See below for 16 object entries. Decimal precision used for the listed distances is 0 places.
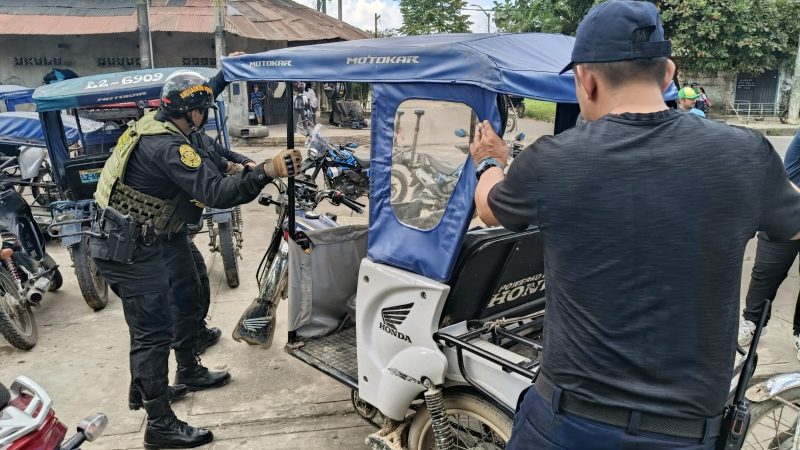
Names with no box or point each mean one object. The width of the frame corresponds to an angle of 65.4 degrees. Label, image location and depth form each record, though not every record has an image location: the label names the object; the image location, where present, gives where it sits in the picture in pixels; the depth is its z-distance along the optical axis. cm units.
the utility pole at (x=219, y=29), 1507
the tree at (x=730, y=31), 2069
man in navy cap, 142
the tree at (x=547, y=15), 2250
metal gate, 2348
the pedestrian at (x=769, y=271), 409
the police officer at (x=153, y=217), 322
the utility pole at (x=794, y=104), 2106
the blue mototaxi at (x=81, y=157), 511
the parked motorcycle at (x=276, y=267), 389
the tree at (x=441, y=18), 2472
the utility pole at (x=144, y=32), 1462
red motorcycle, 209
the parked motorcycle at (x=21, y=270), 446
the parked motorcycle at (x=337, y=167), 416
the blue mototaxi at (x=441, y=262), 238
